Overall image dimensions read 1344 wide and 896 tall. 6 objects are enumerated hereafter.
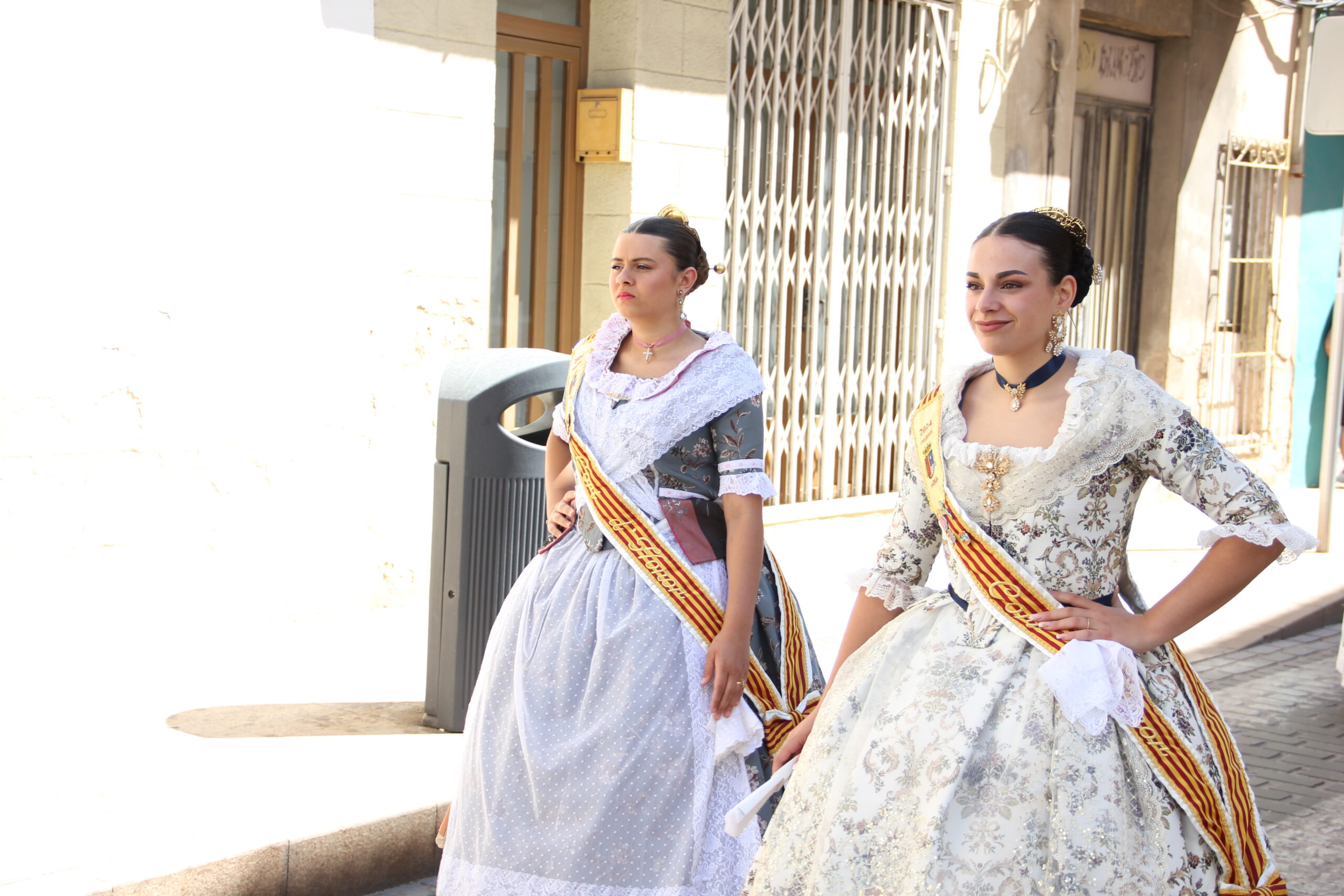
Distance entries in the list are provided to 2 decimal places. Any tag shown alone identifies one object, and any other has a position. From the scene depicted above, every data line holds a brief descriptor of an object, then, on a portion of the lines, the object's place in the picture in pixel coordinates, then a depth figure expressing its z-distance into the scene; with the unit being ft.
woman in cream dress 7.84
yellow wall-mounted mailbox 24.52
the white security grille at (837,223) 27.63
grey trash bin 15.43
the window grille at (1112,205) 36.78
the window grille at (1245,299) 39.52
